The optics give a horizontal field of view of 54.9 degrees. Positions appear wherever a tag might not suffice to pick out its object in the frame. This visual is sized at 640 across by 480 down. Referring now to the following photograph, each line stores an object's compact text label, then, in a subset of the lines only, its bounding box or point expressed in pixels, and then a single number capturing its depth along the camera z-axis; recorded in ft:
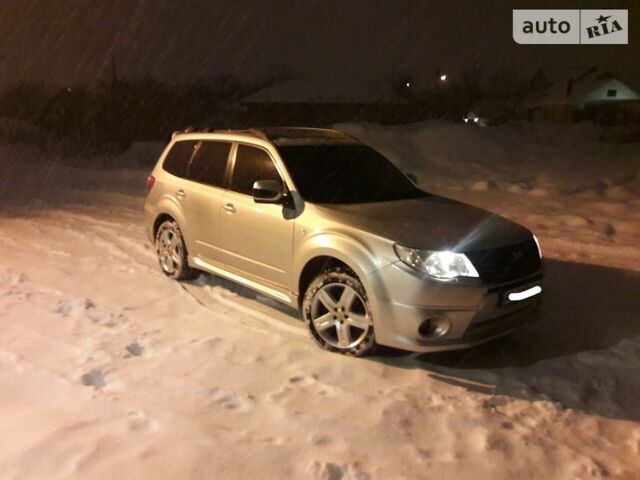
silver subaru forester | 14.80
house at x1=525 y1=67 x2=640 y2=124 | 129.43
